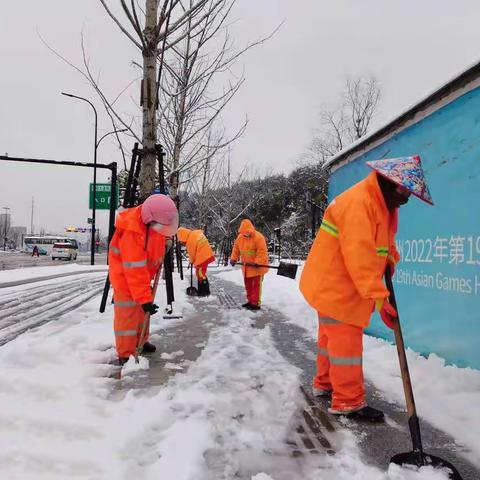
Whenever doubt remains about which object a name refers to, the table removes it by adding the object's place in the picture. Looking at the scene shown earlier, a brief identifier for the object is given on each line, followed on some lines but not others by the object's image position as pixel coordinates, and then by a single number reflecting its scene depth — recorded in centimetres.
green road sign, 2172
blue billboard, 409
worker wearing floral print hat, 309
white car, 4022
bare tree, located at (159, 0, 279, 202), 1229
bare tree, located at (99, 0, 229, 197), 704
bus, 5628
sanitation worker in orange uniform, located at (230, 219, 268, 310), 884
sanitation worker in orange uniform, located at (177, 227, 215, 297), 986
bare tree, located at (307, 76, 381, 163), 3312
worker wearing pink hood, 440
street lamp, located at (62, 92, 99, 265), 2168
